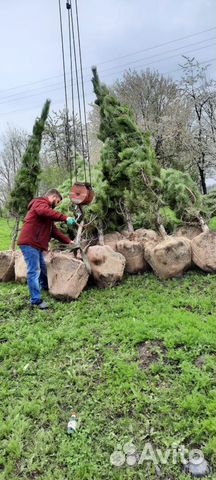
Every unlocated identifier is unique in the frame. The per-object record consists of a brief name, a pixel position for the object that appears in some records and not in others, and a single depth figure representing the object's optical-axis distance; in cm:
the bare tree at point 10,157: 3288
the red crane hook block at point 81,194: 560
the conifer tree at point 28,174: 765
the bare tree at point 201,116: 1667
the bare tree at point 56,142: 2142
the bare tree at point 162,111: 1806
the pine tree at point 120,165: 656
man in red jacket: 534
